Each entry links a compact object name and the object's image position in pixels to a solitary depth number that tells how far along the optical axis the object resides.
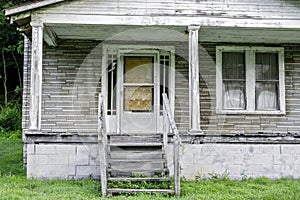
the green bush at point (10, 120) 15.59
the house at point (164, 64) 8.03
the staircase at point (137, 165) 6.28
